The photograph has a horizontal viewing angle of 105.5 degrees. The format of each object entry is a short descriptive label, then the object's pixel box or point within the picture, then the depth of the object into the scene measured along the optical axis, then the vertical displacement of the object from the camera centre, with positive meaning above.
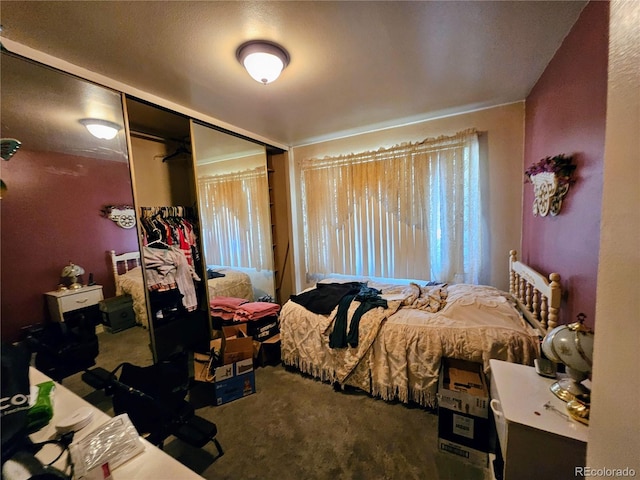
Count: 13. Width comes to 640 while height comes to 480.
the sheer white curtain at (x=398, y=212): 2.61 +0.07
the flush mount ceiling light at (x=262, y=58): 1.46 +1.02
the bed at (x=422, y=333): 1.63 -0.89
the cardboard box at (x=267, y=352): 2.49 -1.33
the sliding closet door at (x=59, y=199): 1.29 +0.21
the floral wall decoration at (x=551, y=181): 1.42 +0.18
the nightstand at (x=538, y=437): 0.92 -0.88
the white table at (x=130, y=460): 0.75 -0.75
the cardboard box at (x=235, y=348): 2.04 -1.06
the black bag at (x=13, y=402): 0.67 -0.49
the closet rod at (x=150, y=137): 2.06 +0.82
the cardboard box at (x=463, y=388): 1.41 -1.14
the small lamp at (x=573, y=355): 0.99 -0.61
